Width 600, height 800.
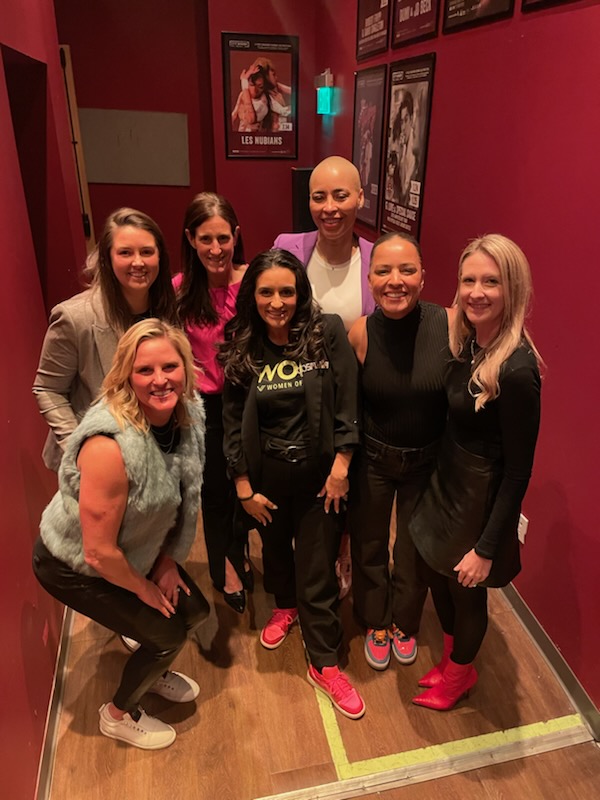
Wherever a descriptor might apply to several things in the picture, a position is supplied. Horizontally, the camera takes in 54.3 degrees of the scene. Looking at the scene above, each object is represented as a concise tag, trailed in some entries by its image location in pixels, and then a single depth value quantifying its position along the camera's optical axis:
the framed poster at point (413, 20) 2.69
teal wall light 4.43
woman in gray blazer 1.75
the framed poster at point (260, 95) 4.61
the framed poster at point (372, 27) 3.29
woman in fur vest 1.44
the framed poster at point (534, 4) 1.89
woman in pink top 1.94
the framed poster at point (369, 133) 3.49
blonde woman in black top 1.45
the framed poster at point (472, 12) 2.14
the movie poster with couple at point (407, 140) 2.87
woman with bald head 2.01
